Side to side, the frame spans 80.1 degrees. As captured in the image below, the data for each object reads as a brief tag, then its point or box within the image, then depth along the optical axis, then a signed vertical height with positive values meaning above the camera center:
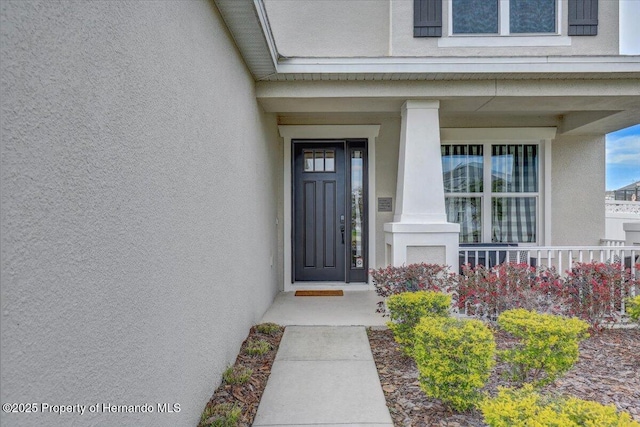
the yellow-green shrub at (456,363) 2.46 -0.99
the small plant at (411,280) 4.25 -0.77
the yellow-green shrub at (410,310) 3.37 -0.89
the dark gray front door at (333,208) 6.54 +0.06
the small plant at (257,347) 3.59 -1.30
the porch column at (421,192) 4.78 +0.25
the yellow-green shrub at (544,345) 2.64 -0.94
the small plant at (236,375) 2.99 -1.30
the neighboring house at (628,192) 14.08 +0.71
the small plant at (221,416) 2.38 -1.32
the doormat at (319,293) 6.01 -1.31
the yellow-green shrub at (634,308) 3.71 -0.96
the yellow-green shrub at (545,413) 1.55 -0.88
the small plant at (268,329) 4.16 -1.29
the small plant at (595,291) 4.19 -0.89
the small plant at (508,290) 4.08 -0.86
